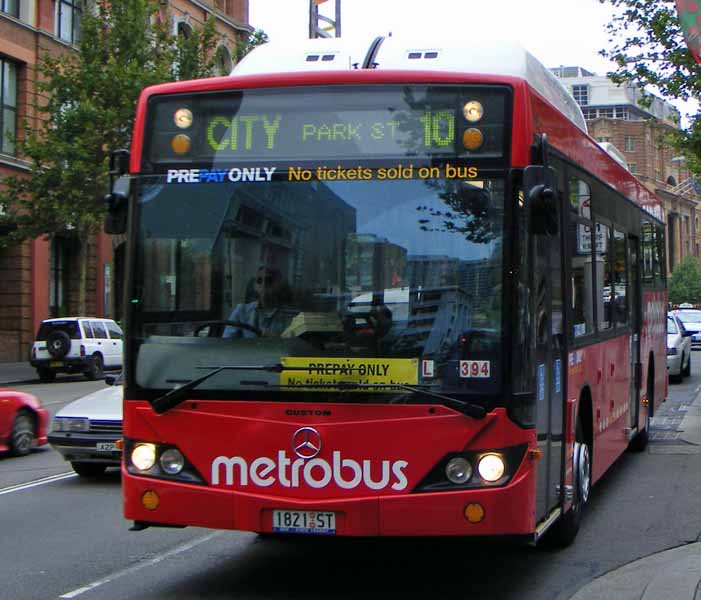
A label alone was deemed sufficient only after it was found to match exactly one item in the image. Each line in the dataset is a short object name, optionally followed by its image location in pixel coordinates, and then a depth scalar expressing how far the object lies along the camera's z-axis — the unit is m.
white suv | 30.97
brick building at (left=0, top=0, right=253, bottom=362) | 36.44
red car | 13.69
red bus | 6.31
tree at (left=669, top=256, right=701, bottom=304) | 100.94
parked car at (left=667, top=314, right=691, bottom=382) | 25.94
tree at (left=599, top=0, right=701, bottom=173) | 21.73
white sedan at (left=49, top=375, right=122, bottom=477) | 11.49
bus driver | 6.49
